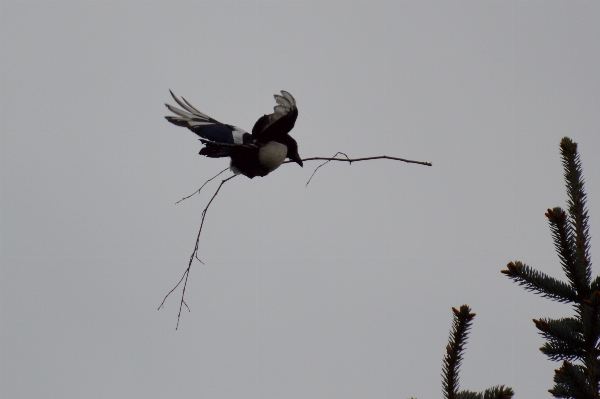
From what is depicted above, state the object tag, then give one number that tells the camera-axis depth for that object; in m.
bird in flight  17.90
